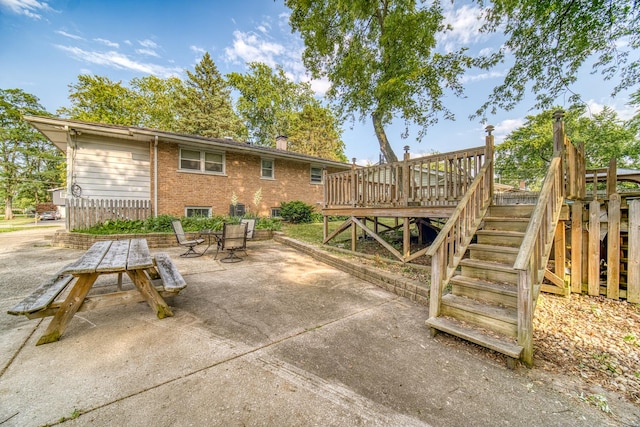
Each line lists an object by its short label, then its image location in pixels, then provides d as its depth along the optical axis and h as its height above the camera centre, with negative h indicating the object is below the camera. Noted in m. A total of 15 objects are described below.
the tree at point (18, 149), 25.77 +7.08
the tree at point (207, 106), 26.38 +12.12
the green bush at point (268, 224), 10.04 -0.44
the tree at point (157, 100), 27.50 +12.83
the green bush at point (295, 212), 12.46 +0.11
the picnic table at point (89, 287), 2.49 -0.88
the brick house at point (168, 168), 9.02 +1.97
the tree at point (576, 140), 19.19 +6.33
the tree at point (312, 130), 30.98 +10.84
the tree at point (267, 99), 30.00 +14.65
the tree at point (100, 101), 25.05 +11.86
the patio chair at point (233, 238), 6.12 -0.63
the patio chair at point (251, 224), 7.52 -0.32
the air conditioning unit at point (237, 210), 11.73 +0.18
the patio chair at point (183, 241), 6.37 -0.74
